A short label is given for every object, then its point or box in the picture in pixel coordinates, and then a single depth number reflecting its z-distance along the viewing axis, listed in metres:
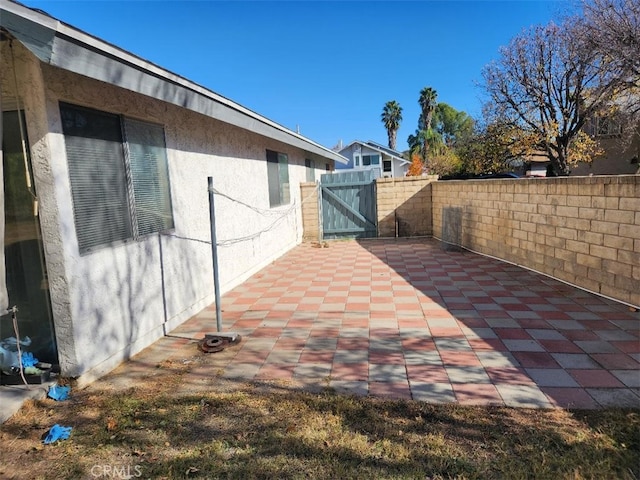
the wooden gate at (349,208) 11.68
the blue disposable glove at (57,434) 2.51
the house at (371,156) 35.96
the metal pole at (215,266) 4.04
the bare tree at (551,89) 14.76
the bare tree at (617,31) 11.68
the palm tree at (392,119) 50.66
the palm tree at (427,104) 46.09
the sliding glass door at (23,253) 3.04
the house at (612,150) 16.54
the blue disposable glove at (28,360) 3.18
